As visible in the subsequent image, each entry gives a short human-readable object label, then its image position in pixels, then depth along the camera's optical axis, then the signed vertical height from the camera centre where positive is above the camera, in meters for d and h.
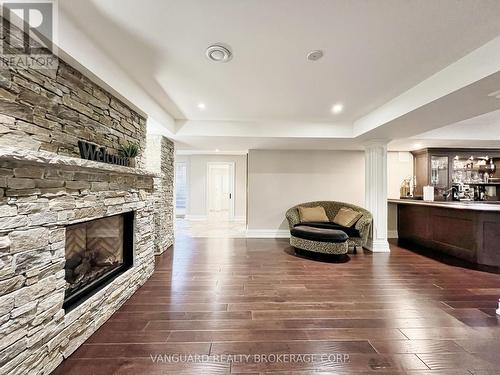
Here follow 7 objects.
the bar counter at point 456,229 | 3.40 -0.67
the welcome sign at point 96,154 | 1.87 +0.31
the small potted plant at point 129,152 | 2.50 +0.41
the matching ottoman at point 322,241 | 3.72 -0.87
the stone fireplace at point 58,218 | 1.25 -0.22
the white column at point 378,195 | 4.36 -0.09
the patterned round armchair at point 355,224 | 4.18 -0.59
